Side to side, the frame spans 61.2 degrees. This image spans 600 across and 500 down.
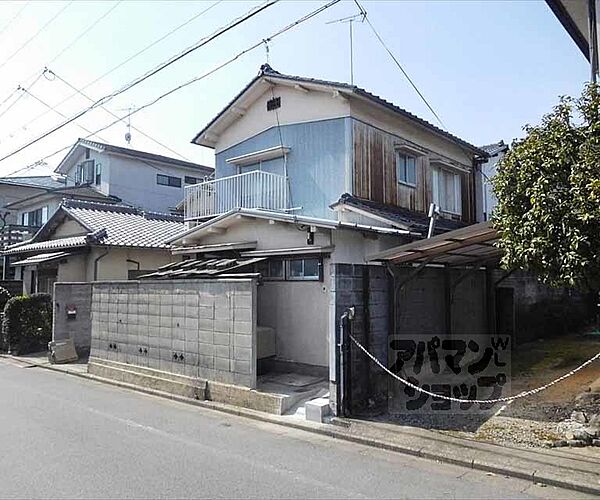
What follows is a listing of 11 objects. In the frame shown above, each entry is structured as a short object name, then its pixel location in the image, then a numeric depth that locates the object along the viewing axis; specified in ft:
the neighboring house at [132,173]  92.48
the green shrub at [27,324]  52.70
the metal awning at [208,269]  35.19
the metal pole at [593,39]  27.40
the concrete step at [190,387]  27.30
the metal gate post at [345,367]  25.41
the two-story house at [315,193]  34.12
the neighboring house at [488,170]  64.39
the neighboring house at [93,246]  55.06
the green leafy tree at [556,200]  19.74
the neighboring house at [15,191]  97.37
